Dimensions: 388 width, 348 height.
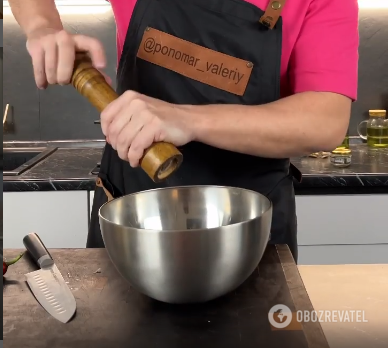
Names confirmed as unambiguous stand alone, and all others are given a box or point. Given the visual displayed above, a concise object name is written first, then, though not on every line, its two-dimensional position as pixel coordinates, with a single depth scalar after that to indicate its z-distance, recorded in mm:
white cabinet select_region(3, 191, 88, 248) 1503
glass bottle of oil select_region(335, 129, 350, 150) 1771
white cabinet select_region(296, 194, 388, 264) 1533
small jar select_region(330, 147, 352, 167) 1628
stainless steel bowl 569
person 834
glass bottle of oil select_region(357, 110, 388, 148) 1973
